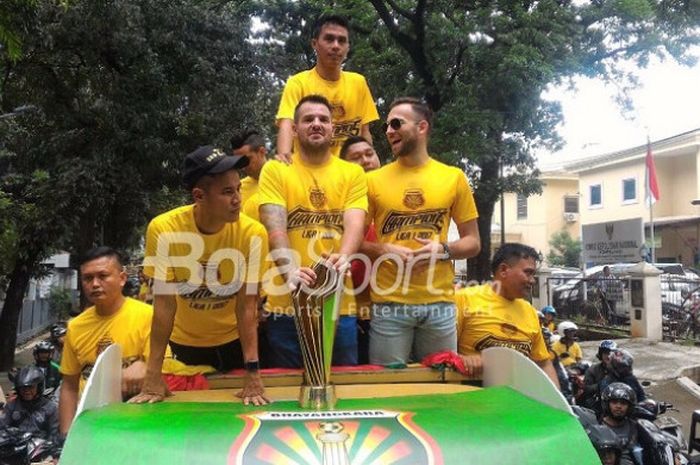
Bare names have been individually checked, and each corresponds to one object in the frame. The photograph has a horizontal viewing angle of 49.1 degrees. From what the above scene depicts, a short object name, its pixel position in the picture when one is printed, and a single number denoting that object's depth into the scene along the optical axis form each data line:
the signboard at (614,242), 19.50
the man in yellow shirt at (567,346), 10.64
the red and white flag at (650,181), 21.28
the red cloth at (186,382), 3.89
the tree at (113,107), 11.78
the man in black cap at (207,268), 3.60
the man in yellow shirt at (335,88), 5.33
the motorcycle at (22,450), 5.75
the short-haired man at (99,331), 4.38
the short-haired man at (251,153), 5.70
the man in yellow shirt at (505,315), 4.63
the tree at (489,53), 11.41
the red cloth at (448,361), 4.16
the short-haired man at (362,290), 4.60
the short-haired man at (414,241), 4.37
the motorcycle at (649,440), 6.02
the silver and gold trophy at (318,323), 3.49
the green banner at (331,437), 2.69
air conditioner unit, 42.47
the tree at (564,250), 40.16
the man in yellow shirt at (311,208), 4.26
